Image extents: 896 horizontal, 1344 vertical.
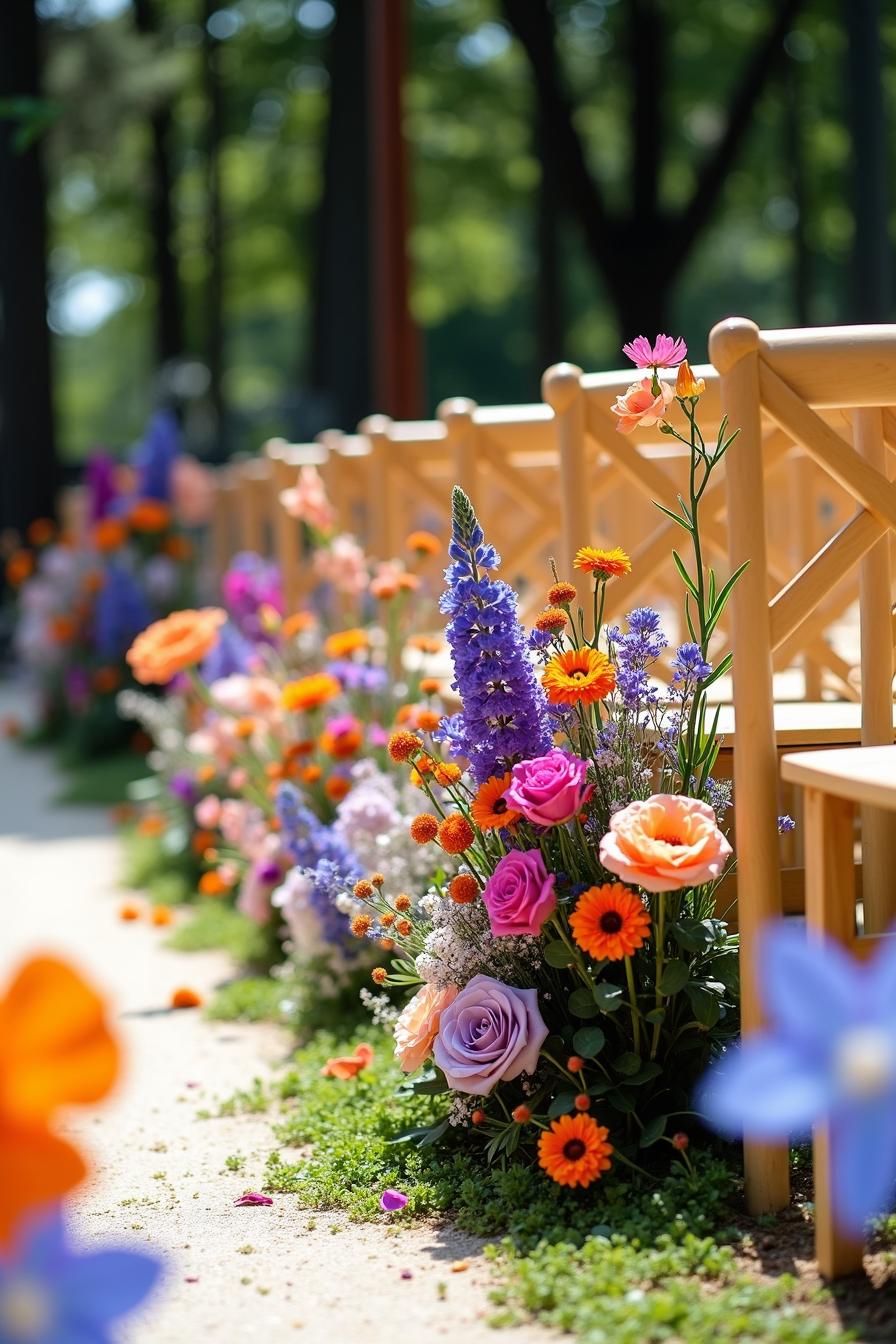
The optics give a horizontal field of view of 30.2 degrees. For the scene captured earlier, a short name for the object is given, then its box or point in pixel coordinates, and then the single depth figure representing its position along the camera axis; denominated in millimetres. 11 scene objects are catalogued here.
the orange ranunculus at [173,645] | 4605
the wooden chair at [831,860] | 2195
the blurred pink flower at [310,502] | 4621
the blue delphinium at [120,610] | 8828
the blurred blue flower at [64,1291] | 1270
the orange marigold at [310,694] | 3979
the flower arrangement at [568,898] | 2555
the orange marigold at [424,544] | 3906
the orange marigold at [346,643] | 4078
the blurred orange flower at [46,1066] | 1293
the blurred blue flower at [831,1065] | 1302
